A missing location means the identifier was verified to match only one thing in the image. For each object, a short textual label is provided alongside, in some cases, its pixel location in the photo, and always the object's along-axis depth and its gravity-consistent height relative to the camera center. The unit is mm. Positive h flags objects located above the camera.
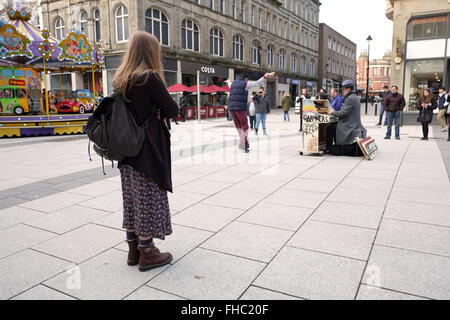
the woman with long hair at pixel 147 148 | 2843 -308
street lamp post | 27688 +5244
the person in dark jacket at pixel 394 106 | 11789 +36
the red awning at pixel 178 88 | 24562 +1488
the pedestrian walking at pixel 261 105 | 13375 +141
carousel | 14117 +1636
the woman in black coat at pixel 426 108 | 11195 -39
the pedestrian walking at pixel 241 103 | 9195 +155
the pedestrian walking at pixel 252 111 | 14655 -82
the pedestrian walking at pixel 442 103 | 13328 +131
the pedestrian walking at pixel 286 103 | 21531 +329
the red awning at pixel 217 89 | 27125 +1566
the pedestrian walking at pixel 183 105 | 23328 +315
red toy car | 16473 +203
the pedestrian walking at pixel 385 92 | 16797 +725
